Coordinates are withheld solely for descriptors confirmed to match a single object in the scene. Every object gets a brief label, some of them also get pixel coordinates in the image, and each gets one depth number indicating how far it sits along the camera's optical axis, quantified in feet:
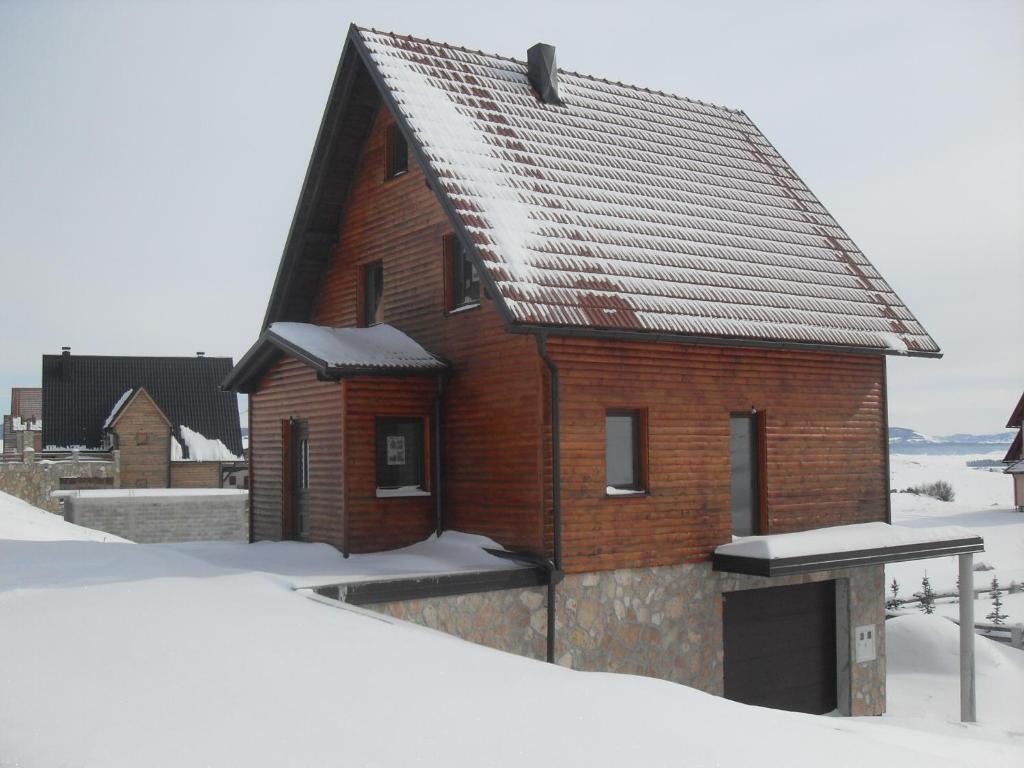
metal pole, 52.31
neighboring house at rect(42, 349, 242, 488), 138.10
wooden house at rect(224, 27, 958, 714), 43.68
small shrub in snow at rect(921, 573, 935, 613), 83.57
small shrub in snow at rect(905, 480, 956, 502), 226.99
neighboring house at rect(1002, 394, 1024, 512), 159.94
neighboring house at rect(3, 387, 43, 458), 164.72
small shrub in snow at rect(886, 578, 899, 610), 85.66
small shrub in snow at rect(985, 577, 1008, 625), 77.12
